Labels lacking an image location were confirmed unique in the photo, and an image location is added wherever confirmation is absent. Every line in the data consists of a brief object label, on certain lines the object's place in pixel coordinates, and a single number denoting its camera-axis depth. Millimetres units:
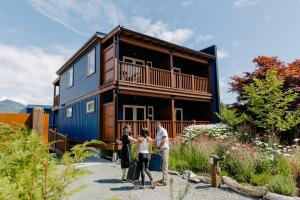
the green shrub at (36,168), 1492
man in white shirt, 6621
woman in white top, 6320
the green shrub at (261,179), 6093
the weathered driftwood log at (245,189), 5445
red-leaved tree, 12211
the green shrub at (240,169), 6660
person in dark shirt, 7016
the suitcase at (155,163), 8600
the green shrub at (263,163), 6832
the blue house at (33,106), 25480
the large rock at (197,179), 6786
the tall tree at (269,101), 8824
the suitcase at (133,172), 6625
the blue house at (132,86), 11555
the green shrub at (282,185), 5413
